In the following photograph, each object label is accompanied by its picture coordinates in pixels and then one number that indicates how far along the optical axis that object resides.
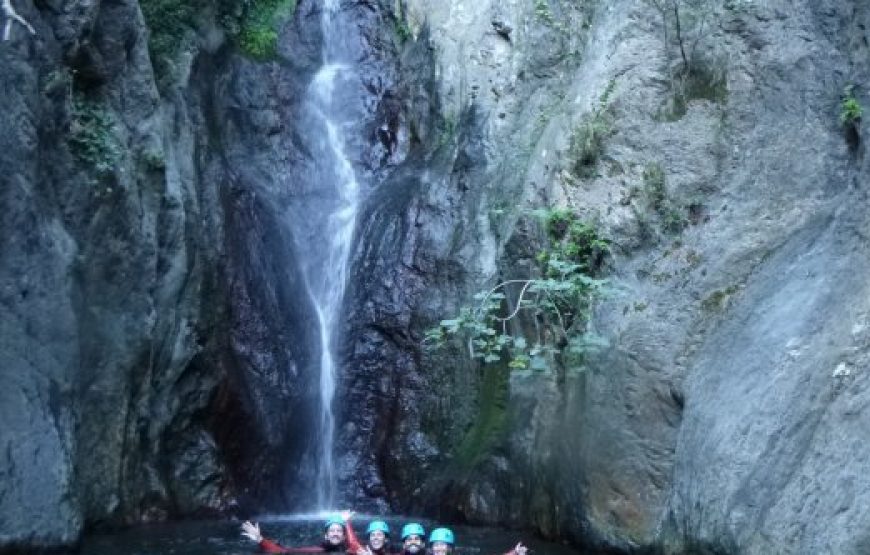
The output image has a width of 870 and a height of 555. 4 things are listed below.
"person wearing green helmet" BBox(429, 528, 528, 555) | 9.00
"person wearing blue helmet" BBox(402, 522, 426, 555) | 9.38
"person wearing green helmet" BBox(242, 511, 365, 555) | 9.87
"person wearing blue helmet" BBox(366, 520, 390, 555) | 9.53
